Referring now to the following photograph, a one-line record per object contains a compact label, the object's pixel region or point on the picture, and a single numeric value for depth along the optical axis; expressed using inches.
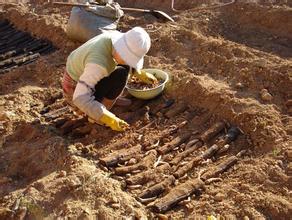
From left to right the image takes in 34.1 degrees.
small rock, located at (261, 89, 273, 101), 188.7
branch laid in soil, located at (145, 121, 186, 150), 176.9
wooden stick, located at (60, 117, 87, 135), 186.5
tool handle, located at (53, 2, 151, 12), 241.3
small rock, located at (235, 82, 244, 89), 198.1
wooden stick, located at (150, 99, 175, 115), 192.9
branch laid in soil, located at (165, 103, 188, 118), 188.9
